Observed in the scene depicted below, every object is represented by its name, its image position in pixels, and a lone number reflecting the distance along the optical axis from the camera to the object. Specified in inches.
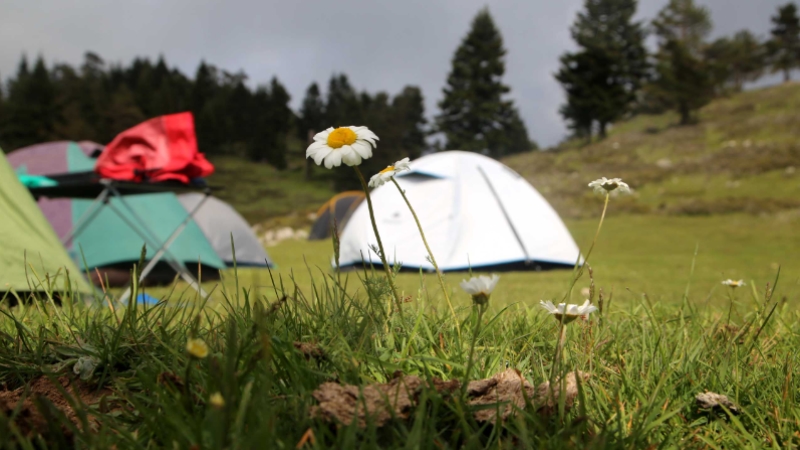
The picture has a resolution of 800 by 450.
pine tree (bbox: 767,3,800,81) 1814.7
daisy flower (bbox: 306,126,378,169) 38.6
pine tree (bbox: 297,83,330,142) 1978.3
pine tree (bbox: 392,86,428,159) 1631.4
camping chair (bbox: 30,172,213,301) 144.1
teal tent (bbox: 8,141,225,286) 235.9
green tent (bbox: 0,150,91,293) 99.7
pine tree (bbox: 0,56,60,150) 1437.0
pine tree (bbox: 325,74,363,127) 1704.0
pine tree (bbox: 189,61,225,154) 1840.6
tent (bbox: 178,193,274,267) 312.5
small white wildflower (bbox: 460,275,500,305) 32.0
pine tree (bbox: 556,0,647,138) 1457.9
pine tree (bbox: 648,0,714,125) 1363.2
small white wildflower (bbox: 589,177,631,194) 49.9
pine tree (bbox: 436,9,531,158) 1583.3
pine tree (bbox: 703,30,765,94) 1493.4
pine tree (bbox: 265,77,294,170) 1828.2
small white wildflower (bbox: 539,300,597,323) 38.6
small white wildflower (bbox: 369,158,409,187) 42.5
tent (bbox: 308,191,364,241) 555.8
